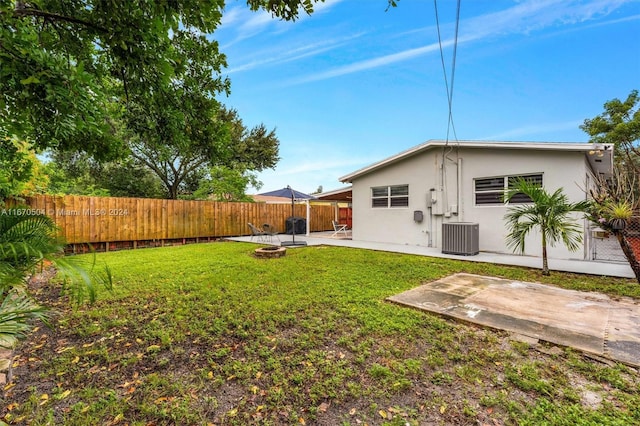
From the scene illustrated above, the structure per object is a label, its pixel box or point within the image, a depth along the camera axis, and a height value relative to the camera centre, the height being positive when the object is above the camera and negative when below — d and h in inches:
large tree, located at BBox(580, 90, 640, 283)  196.5 +6.9
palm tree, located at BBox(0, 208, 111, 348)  67.9 -15.4
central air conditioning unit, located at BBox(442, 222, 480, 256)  311.8 -23.2
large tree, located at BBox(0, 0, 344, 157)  82.6 +57.0
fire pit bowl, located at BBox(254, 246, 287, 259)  305.4 -37.6
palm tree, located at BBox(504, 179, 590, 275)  217.6 +3.4
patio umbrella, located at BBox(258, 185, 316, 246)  534.6 +47.1
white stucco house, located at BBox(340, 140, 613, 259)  289.0 +41.6
